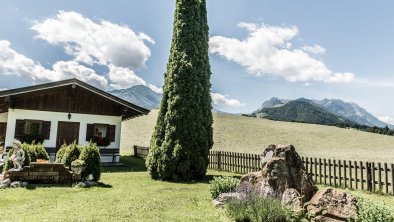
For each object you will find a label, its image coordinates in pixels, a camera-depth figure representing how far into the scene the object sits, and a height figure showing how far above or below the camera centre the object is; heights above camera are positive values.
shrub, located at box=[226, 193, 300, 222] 7.46 -1.78
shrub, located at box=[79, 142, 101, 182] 13.91 -1.34
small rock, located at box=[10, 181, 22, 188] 12.38 -2.28
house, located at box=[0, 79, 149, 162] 21.08 +1.20
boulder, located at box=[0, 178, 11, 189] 12.22 -2.25
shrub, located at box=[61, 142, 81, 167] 14.95 -1.20
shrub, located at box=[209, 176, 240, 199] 10.45 -1.64
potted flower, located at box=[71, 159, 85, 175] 13.60 -1.57
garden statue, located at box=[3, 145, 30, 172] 13.13 -1.47
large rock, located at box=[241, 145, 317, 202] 9.12 -1.07
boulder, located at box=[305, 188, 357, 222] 7.19 -1.56
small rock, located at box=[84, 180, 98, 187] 13.36 -2.28
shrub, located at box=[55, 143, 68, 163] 16.14 -1.26
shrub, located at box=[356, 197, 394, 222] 6.34 -1.45
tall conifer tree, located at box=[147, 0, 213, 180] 16.30 +1.59
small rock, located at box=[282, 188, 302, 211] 8.30 -1.63
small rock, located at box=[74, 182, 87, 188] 13.03 -2.31
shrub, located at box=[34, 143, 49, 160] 16.67 -1.25
